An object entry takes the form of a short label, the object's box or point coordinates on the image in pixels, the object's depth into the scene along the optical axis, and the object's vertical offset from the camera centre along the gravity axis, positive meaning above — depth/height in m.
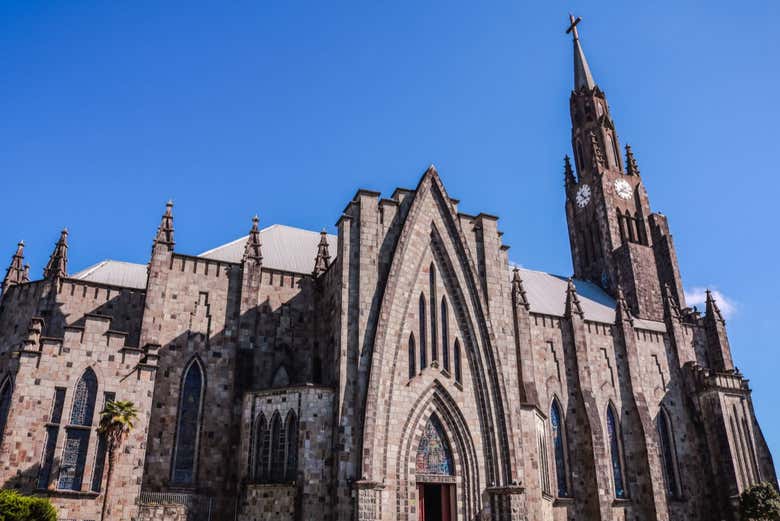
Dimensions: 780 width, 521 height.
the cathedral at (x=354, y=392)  28.77 +6.33
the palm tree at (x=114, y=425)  26.95 +3.83
